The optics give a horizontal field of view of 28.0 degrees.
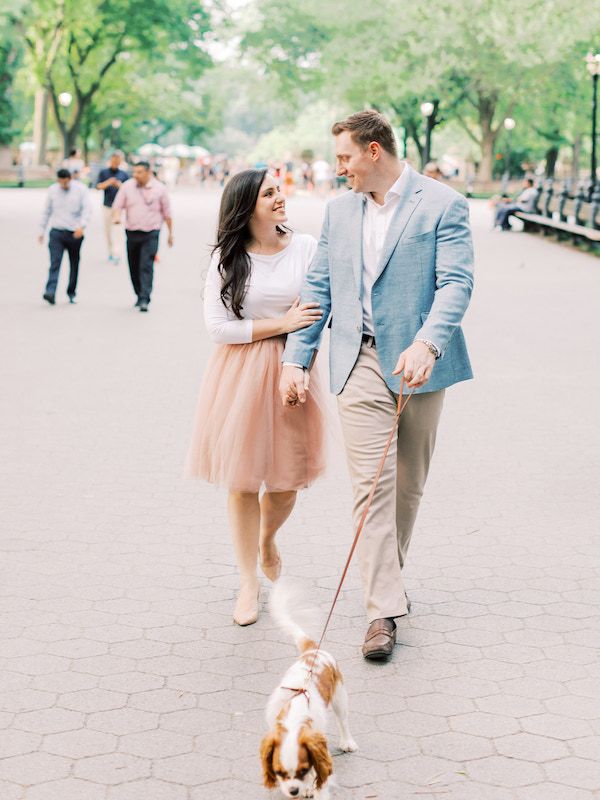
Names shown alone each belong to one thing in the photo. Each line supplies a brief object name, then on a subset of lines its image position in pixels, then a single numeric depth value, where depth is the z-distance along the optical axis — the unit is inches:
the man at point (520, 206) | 1242.0
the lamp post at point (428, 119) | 1961.1
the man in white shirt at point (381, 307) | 176.1
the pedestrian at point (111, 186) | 810.2
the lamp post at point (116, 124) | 3048.7
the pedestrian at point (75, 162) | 1287.6
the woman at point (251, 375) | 190.5
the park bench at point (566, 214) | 984.3
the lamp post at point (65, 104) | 2199.8
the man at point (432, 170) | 979.1
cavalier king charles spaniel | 125.4
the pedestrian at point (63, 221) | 596.1
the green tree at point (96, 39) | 1993.1
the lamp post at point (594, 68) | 1252.2
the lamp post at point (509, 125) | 2340.1
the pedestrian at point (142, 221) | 578.6
